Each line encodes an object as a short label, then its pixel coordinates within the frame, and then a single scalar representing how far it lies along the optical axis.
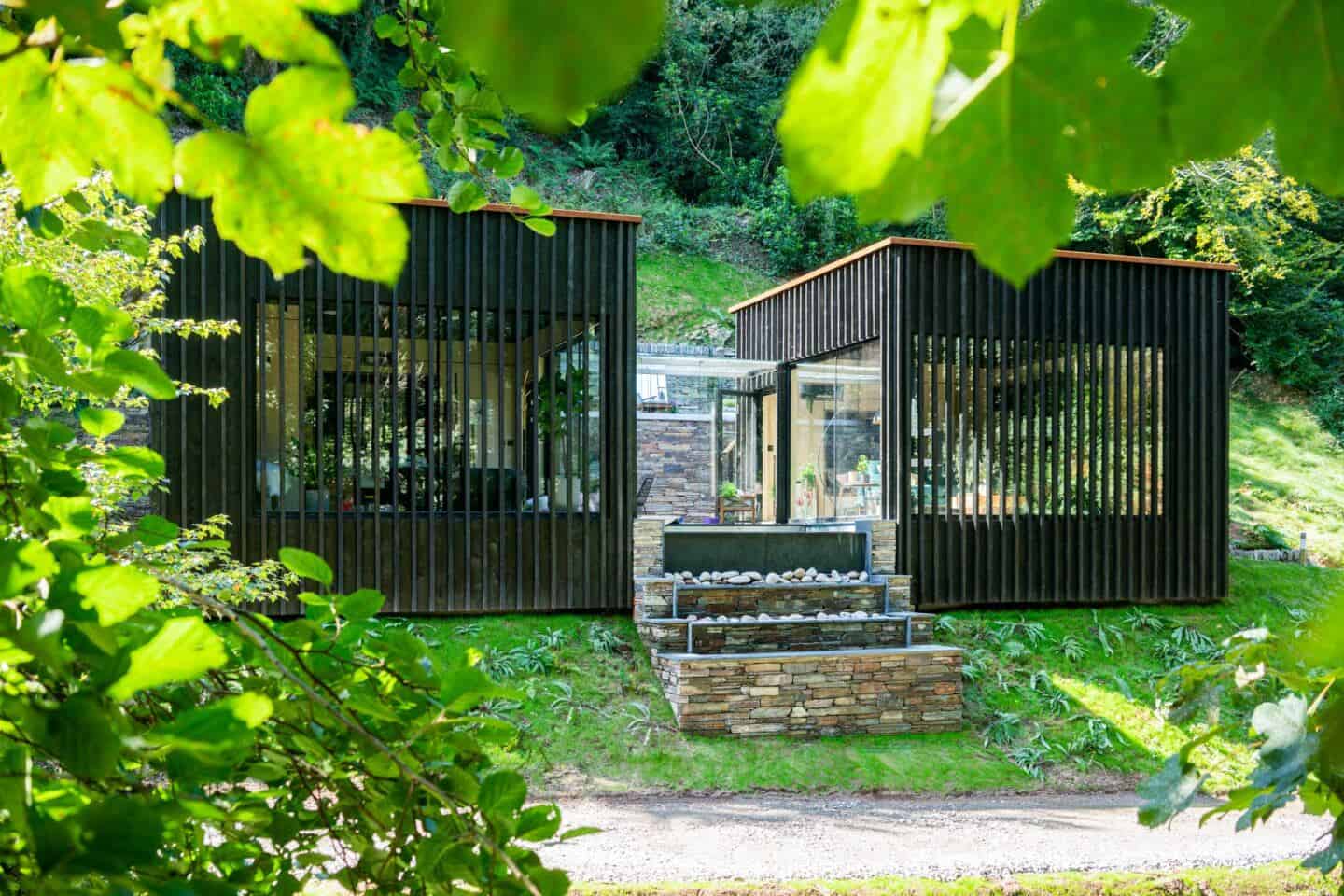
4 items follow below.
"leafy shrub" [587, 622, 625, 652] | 7.57
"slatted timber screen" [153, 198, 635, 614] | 7.83
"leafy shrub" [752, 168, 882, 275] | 21.72
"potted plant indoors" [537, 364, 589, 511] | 8.44
